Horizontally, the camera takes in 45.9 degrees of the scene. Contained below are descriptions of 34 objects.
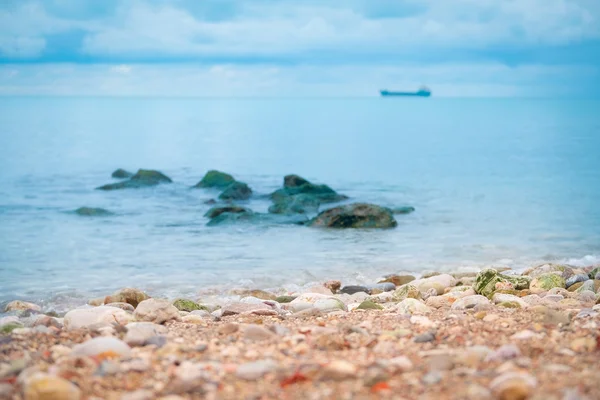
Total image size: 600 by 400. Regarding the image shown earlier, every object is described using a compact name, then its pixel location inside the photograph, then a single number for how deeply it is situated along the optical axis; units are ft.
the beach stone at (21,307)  24.27
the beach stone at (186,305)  21.88
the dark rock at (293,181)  58.70
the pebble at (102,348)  12.53
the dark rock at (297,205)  48.62
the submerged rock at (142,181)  63.58
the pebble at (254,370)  11.22
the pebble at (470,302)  18.38
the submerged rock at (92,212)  48.66
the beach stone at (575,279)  23.88
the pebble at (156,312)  17.24
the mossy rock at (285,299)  23.70
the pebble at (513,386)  9.95
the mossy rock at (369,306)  19.54
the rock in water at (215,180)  63.87
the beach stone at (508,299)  18.49
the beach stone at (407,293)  22.89
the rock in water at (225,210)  46.65
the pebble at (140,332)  13.42
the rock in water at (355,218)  42.88
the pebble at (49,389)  10.28
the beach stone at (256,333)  13.94
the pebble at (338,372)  10.98
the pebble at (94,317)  16.76
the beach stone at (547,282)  22.68
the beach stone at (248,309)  18.71
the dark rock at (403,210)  49.67
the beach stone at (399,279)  28.48
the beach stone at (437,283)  24.21
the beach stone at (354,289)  26.81
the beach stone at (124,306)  21.25
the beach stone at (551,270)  25.30
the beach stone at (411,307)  18.15
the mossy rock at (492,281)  21.90
